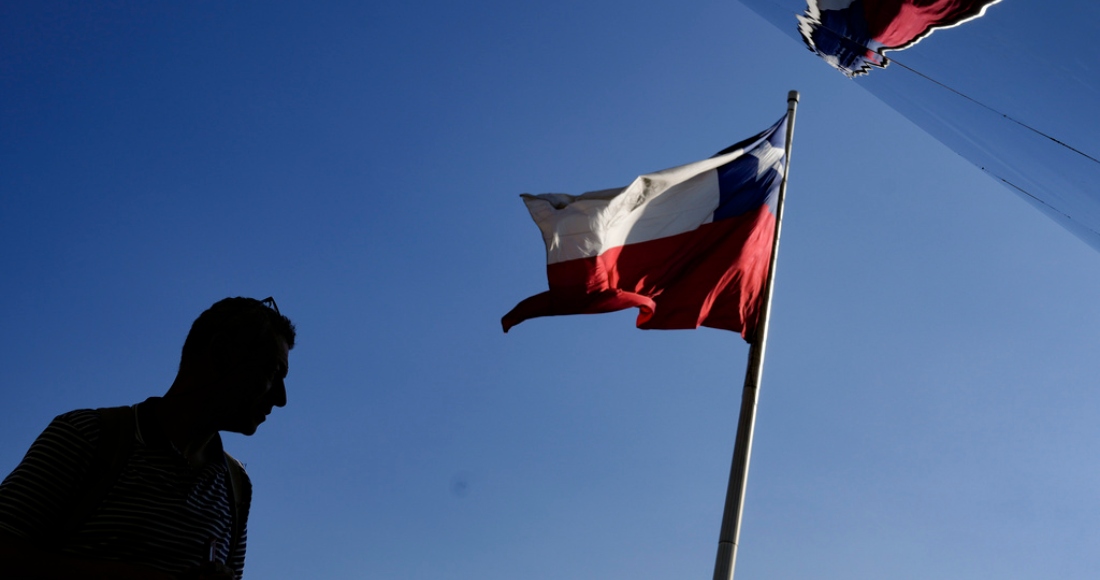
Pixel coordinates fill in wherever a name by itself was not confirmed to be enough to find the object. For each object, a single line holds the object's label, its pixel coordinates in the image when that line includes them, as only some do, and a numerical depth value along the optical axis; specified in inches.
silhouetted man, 82.0
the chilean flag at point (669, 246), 281.9
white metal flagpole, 260.4
